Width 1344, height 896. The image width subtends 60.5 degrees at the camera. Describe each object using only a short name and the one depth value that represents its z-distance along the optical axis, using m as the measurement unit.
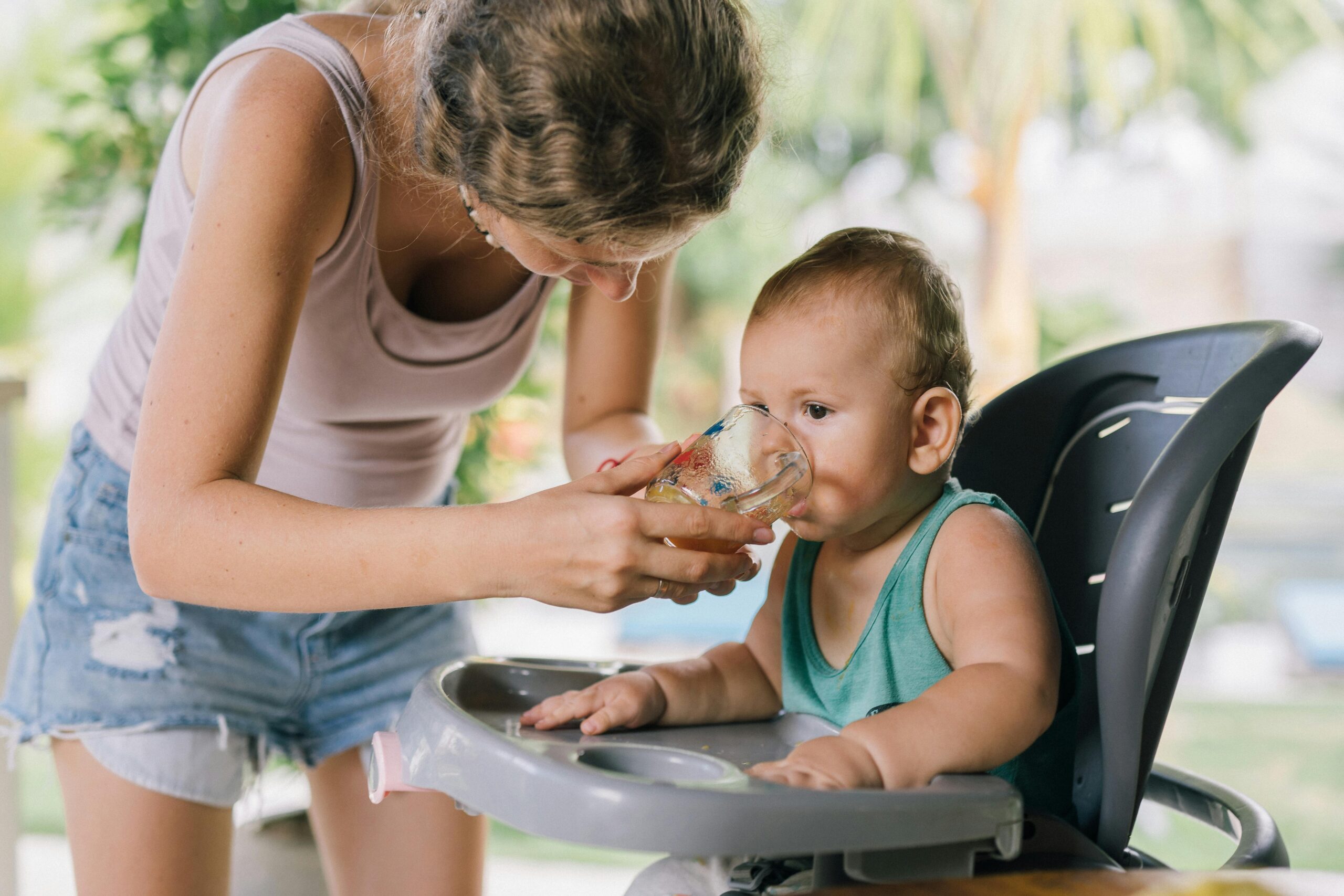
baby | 0.92
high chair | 0.67
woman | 0.79
